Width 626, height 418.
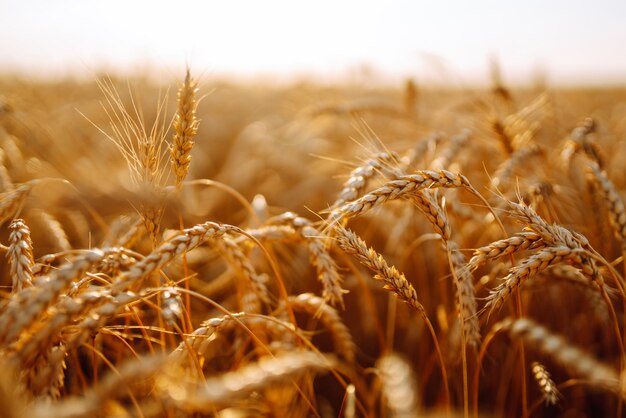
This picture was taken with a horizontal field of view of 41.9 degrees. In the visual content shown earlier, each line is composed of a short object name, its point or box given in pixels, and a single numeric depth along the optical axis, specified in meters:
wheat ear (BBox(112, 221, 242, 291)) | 0.49
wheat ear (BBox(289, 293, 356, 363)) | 0.66
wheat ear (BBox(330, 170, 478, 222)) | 0.53
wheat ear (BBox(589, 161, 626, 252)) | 0.64
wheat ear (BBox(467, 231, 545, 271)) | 0.54
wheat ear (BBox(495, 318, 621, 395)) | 0.49
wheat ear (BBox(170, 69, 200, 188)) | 0.58
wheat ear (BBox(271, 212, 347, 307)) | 0.58
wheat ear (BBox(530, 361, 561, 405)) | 0.55
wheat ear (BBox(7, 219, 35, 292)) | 0.53
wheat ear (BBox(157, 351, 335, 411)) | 0.46
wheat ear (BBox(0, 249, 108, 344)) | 0.46
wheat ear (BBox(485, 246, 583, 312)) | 0.53
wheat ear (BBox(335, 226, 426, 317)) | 0.54
